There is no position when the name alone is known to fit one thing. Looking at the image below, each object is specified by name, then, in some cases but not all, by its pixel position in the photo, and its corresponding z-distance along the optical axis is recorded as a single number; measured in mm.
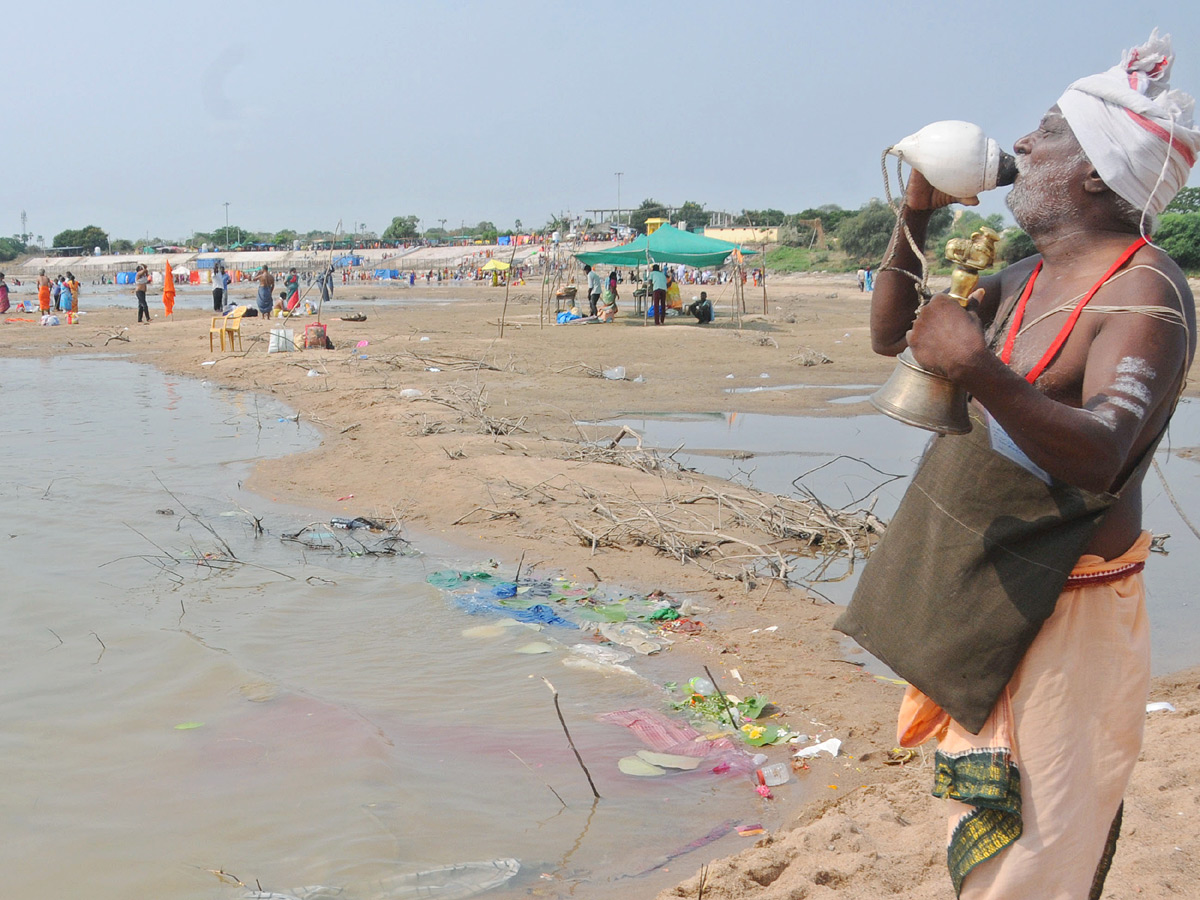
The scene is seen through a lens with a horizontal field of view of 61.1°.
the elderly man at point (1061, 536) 1442
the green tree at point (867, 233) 43562
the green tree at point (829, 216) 54188
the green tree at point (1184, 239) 29078
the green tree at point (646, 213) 58688
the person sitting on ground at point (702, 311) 21734
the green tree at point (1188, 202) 35238
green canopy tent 21172
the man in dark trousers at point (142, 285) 22594
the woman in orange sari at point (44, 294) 24219
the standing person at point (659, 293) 20922
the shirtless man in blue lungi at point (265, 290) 21391
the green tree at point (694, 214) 65494
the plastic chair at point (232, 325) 16000
